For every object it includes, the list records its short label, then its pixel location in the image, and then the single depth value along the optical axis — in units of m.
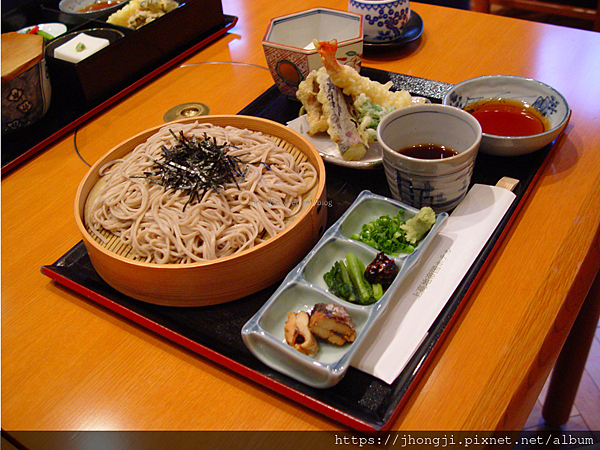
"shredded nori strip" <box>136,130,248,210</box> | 0.50
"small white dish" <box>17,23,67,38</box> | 0.83
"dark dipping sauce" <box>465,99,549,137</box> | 0.58
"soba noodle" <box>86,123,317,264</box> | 0.48
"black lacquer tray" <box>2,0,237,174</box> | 0.69
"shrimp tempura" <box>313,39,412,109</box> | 0.56
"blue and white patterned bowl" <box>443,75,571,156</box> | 0.54
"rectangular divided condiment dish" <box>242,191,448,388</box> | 0.41
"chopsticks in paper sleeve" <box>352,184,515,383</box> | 0.42
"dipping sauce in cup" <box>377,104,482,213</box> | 0.49
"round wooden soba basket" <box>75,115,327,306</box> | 0.45
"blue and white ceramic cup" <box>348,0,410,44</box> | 0.73
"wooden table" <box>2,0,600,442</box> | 0.42
